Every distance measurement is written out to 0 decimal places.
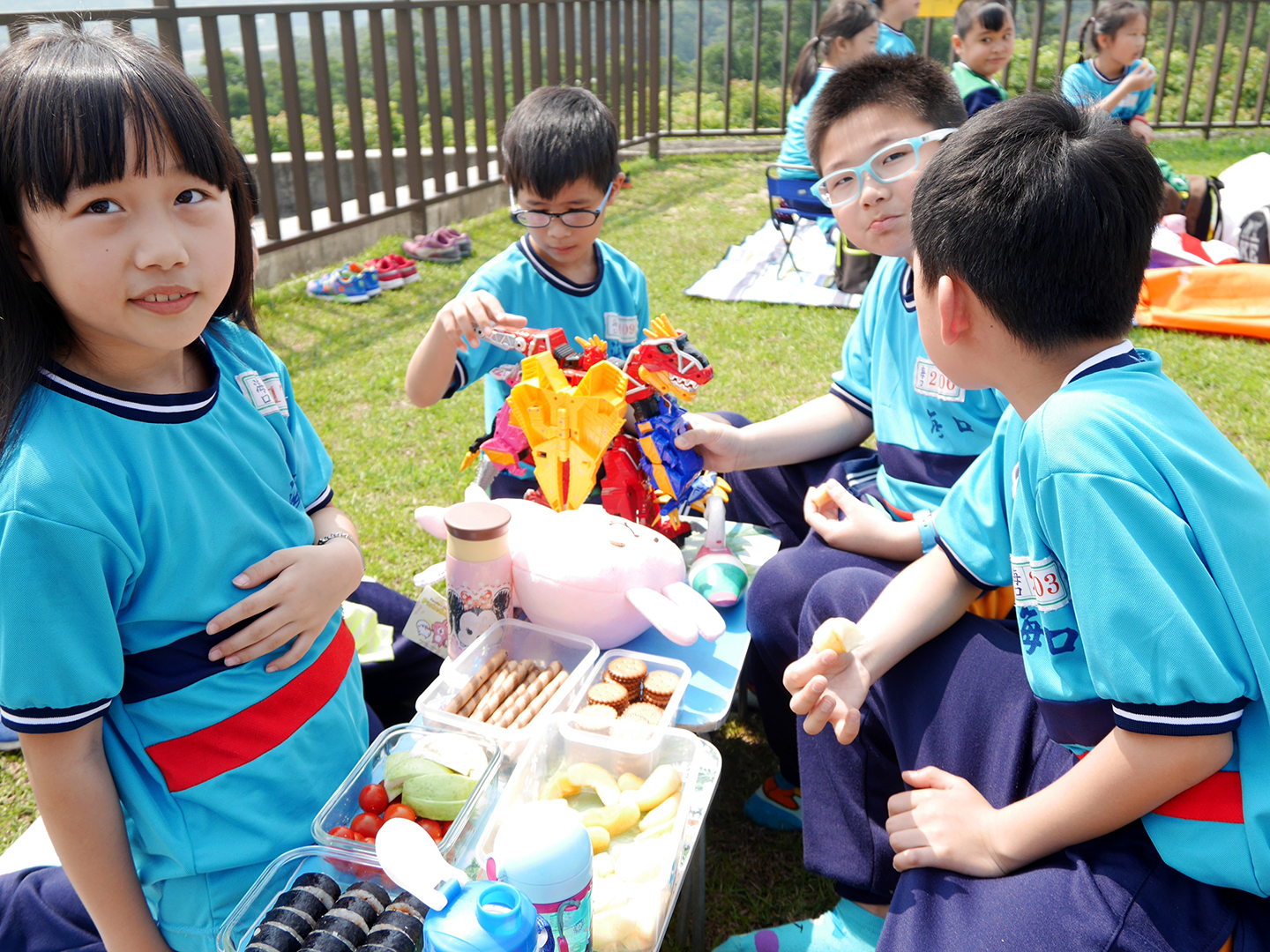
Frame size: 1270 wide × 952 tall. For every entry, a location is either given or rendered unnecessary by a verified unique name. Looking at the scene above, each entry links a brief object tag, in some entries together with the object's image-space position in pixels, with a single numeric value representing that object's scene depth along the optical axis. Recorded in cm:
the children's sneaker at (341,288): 514
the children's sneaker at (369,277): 521
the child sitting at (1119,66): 599
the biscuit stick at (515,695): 138
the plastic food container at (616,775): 110
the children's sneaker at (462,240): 605
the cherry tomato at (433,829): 118
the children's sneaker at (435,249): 592
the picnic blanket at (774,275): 528
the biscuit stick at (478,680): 141
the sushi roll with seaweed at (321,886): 103
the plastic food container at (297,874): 107
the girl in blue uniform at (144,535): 97
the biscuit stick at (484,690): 140
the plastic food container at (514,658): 133
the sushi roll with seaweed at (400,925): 97
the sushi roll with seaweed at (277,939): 95
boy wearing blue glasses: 168
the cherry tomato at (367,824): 119
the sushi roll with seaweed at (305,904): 100
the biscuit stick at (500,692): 138
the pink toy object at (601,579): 152
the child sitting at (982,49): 505
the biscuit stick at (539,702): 137
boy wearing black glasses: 197
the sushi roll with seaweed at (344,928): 96
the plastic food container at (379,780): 114
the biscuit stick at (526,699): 137
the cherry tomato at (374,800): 122
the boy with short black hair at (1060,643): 96
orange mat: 441
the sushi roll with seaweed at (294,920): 98
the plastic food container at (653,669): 139
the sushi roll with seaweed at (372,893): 102
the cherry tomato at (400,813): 120
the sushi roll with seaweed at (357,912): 98
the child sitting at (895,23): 557
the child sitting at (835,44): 531
